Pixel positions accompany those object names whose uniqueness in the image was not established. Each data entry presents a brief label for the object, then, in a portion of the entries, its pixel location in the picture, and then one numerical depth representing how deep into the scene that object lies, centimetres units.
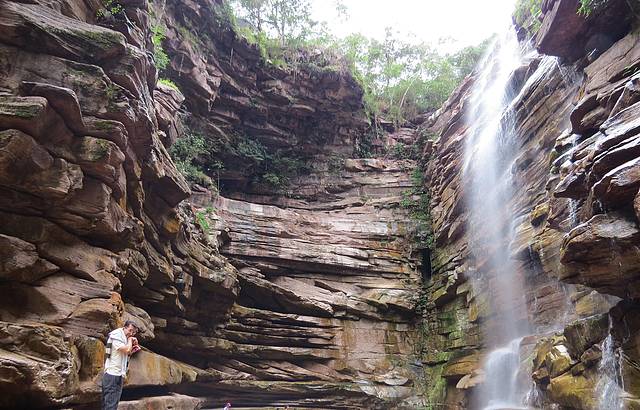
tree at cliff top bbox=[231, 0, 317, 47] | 2286
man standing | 558
